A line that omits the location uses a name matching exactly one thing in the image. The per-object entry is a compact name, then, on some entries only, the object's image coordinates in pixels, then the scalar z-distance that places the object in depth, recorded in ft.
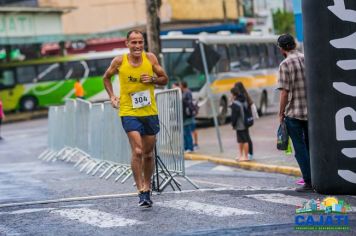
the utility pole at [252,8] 199.00
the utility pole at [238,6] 181.85
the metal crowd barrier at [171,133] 37.35
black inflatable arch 28.96
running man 30.63
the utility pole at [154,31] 71.68
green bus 149.79
